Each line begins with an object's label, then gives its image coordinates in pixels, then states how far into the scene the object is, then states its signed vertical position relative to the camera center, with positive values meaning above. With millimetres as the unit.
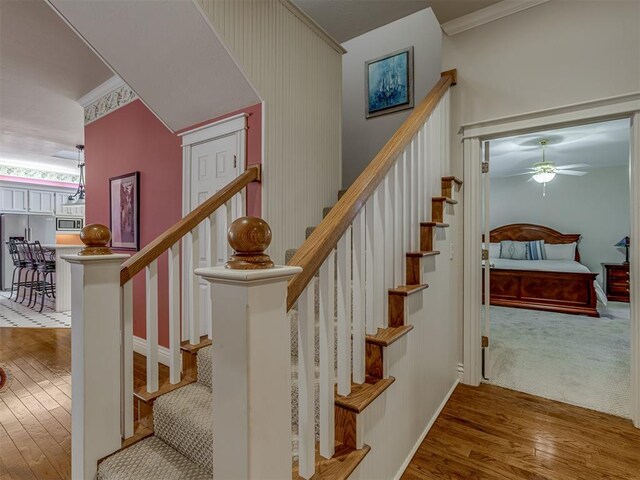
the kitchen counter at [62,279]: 5312 -581
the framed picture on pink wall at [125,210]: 3434 +349
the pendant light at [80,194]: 6078 +947
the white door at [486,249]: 2672 -83
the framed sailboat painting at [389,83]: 3477 +1691
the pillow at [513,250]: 6727 -238
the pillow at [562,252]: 6590 -280
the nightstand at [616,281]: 6105 -818
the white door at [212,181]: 2291 +483
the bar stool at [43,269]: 5609 -444
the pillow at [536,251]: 6590 -255
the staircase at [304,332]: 847 -340
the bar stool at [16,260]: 6302 -324
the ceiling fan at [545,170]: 4852 +1013
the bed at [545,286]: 5016 -770
